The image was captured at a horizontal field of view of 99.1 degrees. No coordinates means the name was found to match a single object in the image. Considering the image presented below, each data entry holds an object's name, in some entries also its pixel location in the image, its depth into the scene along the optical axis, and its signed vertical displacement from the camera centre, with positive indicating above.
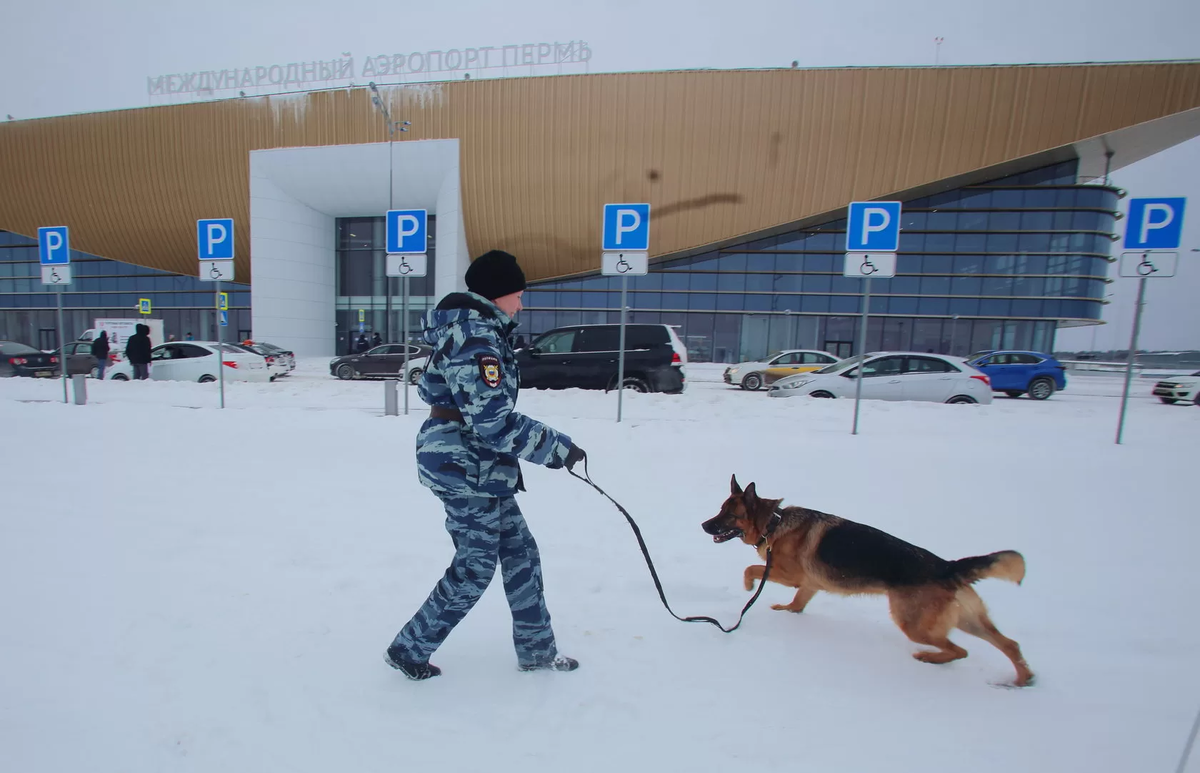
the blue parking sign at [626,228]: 7.48 +1.45
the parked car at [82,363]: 16.91 -2.06
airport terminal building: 23.00 +6.85
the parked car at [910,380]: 10.77 -0.85
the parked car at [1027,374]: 14.37 -0.78
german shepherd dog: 2.27 -1.11
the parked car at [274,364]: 15.09 -1.68
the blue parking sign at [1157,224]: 6.62 +1.66
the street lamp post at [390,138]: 20.35 +8.02
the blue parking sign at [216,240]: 8.62 +1.13
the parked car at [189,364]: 13.77 -1.55
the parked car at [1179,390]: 13.49 -0.99
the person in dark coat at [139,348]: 12.91 -1.12
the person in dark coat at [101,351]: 13.77 -1.32
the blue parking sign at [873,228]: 7.10 +1.55
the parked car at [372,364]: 17.91 -1.74
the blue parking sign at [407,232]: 8.09 +1.33
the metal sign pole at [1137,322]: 6.86 +0.39
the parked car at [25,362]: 15.73 -1.97
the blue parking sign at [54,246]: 9.31 +0.98
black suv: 11.53 -0.76
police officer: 1.92 -0.50
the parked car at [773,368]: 15.37 -1.05
